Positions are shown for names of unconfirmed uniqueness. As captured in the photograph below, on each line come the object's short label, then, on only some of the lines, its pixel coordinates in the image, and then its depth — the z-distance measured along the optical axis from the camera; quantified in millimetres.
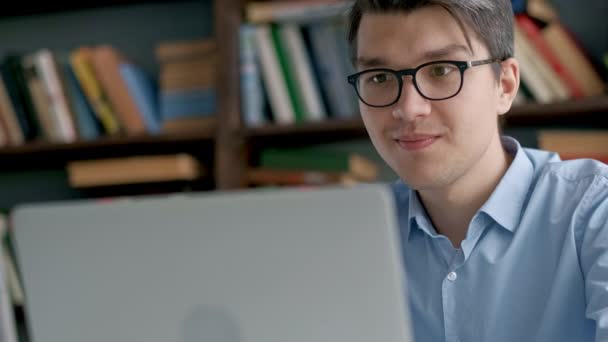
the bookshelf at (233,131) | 2143
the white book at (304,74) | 2162
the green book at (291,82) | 2172
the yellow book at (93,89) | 2275
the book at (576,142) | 2033
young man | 1142
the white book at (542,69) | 2029
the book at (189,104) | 2293
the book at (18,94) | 2320
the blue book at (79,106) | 2287
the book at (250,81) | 2168
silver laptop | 622
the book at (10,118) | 2324
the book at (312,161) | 2180
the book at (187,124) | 2266
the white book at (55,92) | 2285
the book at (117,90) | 2264
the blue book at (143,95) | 2264
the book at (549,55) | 2031
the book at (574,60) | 2027
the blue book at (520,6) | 2002
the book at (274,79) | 2172
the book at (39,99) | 2297
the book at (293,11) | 2133
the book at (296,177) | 2188
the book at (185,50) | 2318
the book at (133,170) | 2205
